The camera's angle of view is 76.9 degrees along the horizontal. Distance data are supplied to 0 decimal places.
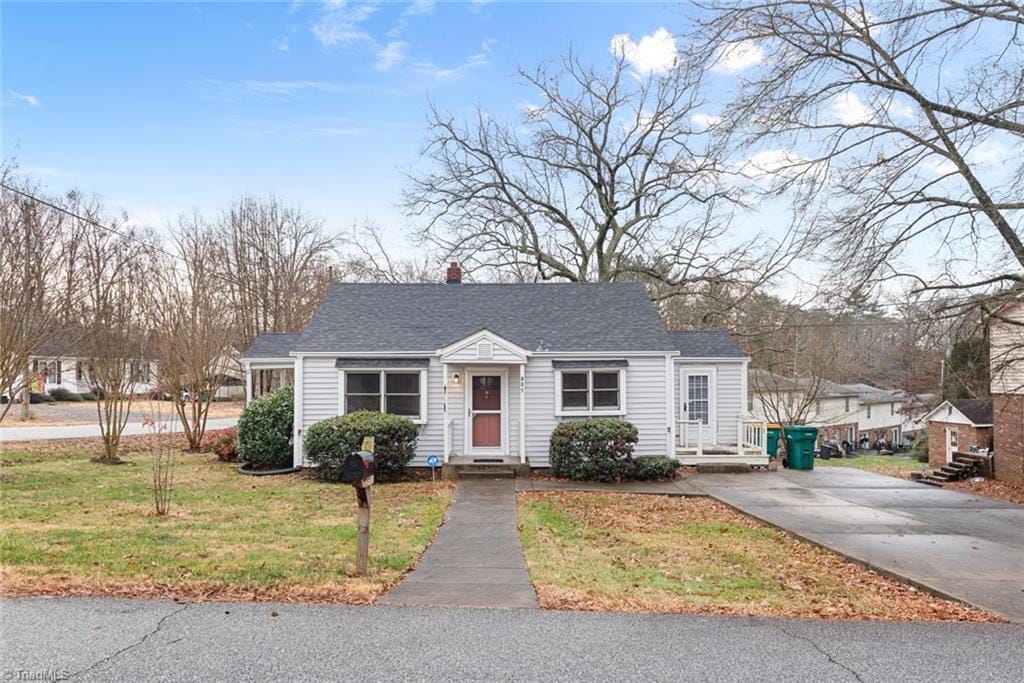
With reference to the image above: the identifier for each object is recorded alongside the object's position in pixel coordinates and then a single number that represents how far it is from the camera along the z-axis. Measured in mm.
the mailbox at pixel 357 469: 6176
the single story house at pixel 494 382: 14680
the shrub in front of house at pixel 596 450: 13383
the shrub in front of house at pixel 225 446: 16578
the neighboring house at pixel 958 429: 20503
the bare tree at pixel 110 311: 14031
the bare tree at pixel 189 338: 17703
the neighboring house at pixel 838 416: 40906
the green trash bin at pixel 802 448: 16094
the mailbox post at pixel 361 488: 6184
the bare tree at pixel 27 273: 11266
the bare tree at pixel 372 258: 33125
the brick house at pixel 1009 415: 16750
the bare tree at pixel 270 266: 29781
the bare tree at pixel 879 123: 10883
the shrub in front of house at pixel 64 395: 38188
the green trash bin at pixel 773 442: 17172
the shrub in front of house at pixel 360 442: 13039
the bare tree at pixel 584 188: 26703
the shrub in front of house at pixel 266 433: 14992
